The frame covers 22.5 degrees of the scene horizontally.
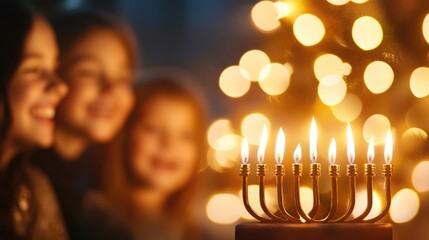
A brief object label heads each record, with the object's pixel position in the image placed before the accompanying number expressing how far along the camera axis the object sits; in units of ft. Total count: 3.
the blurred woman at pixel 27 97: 6.63
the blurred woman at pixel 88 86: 6.72
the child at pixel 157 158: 6.68
